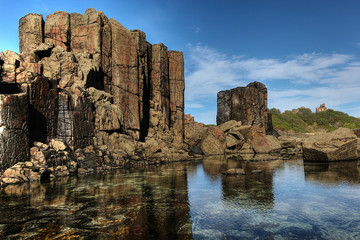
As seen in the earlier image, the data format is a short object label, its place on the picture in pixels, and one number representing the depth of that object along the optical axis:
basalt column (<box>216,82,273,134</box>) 46.72
